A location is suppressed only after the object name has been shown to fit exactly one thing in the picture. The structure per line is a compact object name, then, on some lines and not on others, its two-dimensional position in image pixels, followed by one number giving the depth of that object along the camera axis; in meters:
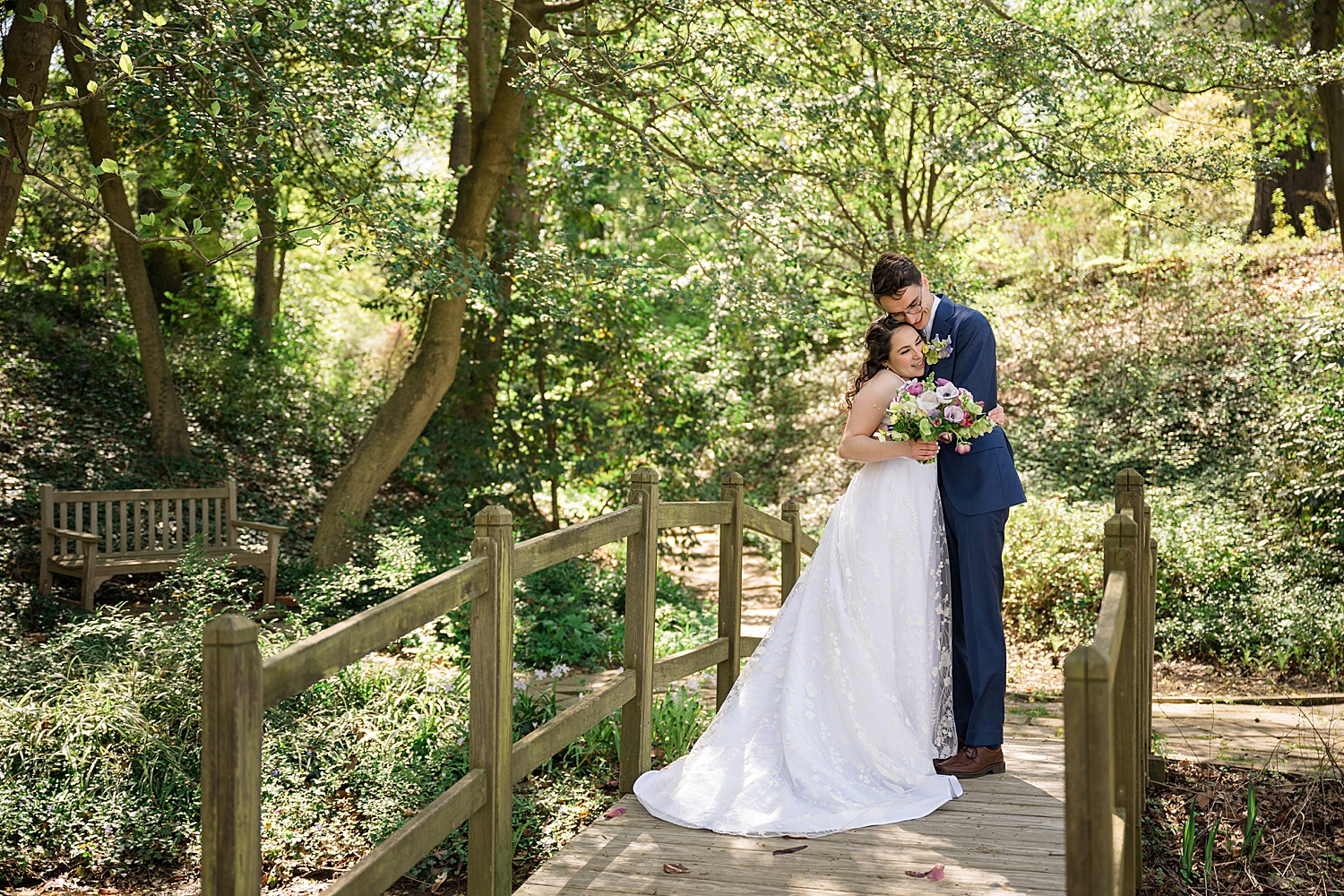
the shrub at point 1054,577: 9.27
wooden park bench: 8.29
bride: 4.05
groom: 4.39
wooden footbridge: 2.10
